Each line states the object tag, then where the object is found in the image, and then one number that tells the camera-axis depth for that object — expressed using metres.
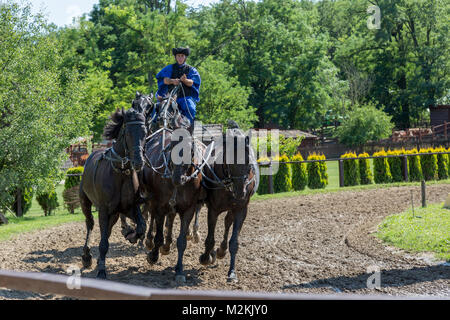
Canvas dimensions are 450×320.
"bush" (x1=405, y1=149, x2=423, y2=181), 21.64
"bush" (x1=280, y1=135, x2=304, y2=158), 23.14
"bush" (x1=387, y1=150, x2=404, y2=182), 21.52
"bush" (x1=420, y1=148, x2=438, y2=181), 21.83
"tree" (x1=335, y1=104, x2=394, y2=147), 42.12
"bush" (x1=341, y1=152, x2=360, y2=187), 21.23
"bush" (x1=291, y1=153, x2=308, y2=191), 20.52
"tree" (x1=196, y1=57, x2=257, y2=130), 33.41
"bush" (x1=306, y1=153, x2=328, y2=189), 21.02
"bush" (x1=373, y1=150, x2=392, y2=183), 21.38
